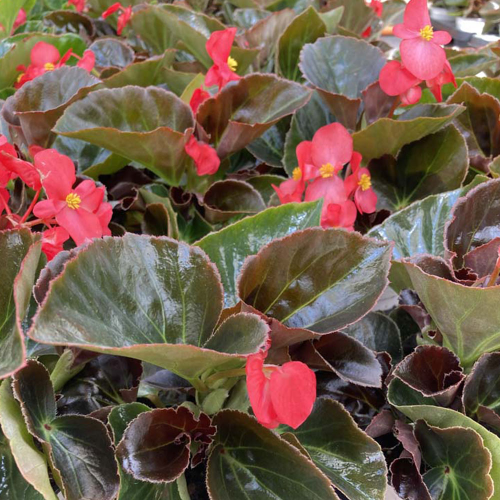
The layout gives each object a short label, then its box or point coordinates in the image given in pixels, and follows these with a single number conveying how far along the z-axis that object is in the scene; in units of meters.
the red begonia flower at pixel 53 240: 0.49
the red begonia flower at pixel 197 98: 0.73
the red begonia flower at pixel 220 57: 0.69
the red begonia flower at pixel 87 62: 0.78
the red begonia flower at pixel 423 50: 0.63
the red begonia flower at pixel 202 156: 0.68
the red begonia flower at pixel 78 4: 1.27
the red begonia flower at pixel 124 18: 1.08
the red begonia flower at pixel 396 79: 0.65
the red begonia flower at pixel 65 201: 0.50
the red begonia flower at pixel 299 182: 0.63
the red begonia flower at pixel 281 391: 0.39
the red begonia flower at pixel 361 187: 0.66
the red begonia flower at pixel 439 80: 0.67
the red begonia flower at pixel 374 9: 1.10
